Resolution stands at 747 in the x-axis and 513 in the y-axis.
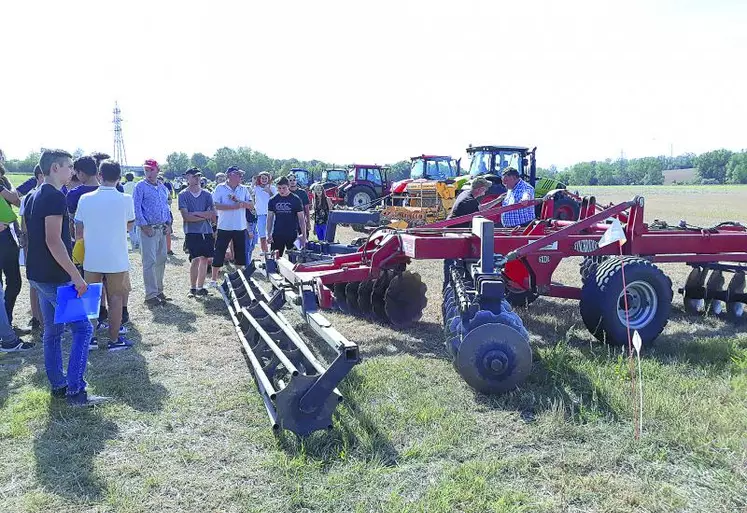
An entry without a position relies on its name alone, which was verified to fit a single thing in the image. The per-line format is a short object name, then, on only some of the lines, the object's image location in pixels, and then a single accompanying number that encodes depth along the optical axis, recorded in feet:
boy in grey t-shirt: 24.59
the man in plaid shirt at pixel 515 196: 23.67
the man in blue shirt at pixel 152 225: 22.80
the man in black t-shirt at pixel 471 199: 24.70
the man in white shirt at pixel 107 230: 15.44
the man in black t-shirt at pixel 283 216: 26.35
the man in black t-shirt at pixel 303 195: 32.14
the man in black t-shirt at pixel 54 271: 12.60
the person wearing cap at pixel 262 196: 32.71
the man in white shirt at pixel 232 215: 25.00
